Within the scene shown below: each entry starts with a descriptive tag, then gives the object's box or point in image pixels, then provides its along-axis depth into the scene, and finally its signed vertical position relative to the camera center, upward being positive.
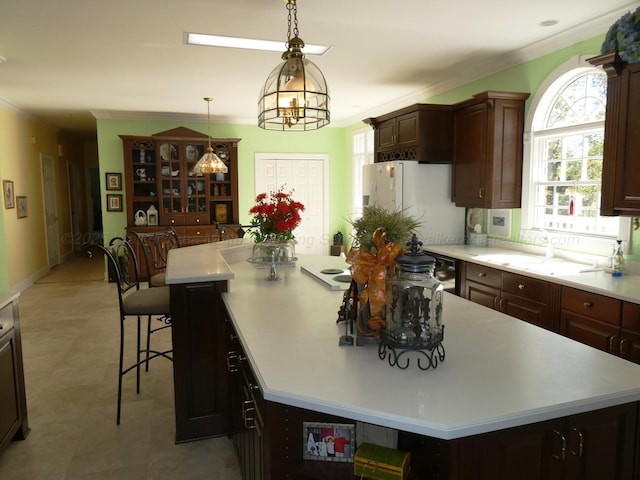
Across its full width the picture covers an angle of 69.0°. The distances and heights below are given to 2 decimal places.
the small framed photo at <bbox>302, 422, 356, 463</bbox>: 1.46 -0.77
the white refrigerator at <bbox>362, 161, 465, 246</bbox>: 4.94 -0.03
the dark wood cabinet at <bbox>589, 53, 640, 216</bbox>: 2.80 +0.35
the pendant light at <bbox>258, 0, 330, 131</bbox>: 1.98 +0.45
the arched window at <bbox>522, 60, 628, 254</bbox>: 3.68 +0.26
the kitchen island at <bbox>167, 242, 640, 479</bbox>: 1.21 -0.56
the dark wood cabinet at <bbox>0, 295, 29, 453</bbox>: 2.50 -1.02
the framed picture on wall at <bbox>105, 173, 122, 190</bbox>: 7.64 +0.25
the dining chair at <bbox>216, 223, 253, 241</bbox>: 5.33 -0.46
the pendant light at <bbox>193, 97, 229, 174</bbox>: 6.30 +0.43
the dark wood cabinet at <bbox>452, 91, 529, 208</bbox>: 4.21 +0.43
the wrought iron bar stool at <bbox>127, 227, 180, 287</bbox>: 3.58 -0.49
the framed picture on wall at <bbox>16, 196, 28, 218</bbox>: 6.91 -0.14
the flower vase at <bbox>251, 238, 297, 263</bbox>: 3.21 -0.41
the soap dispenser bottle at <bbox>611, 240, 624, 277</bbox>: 3.22 -0.49
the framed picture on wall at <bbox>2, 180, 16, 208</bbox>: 6.31 +0.05
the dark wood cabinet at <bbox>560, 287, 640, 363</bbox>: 2.65 -0.78
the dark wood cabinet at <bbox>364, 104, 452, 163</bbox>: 4.85 +0.66
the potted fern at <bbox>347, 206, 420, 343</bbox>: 1.56 -0.21
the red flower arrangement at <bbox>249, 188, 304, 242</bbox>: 3.08 -0.15
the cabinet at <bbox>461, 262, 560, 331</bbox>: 3.28 -0.78
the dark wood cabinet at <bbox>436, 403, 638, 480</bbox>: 1.23 -0.72
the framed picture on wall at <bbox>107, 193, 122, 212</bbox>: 7.66 -0.09
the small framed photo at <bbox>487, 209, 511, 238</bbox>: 4.61 -0.29
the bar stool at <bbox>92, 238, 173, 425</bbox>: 2.89 -0.67
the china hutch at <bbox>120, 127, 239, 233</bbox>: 7.45 +0.25
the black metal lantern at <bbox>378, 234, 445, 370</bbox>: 1.50 -0.38
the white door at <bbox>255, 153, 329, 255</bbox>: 8.30 +0.21
